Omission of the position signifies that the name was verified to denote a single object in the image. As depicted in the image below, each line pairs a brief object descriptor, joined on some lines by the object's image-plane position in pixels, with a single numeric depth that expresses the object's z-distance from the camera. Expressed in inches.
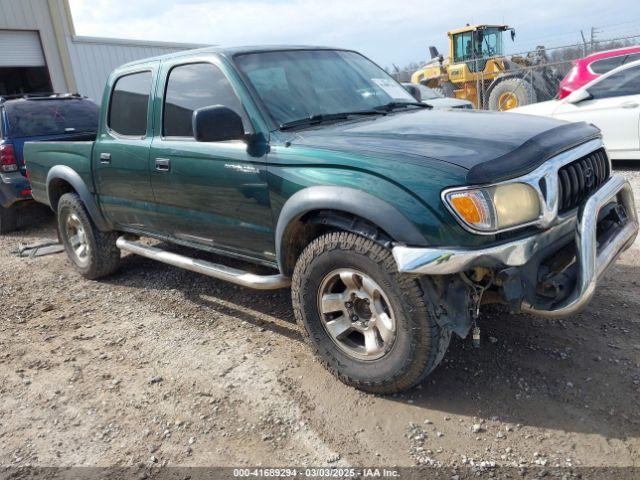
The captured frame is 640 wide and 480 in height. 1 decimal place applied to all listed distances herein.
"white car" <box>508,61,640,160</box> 293.9
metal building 577.3
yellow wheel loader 571.2
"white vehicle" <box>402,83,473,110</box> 372.4
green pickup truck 99.2
